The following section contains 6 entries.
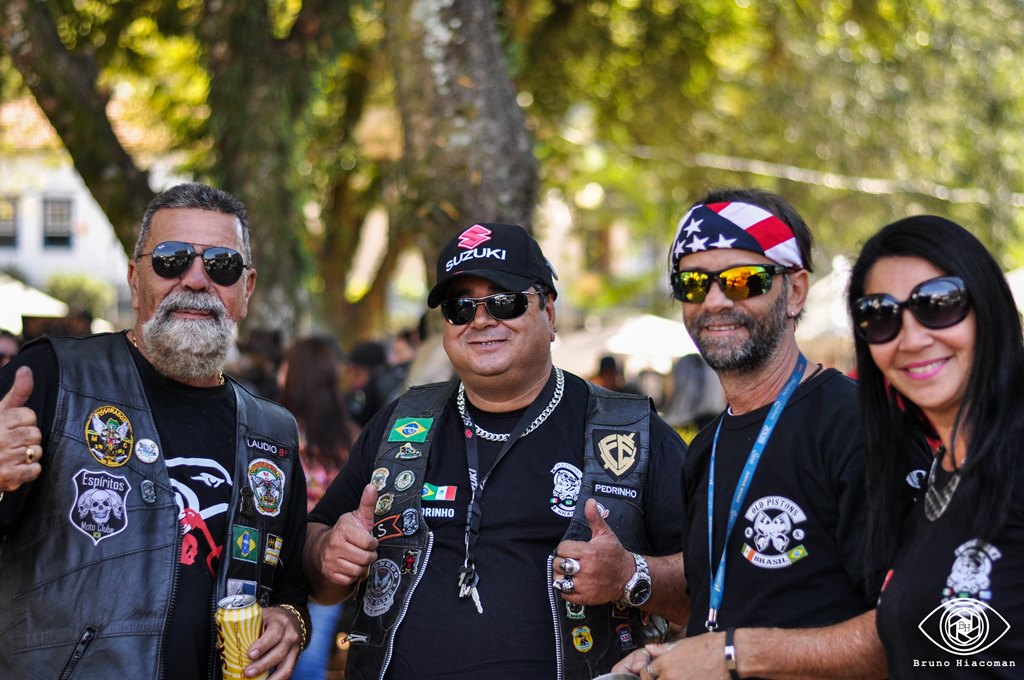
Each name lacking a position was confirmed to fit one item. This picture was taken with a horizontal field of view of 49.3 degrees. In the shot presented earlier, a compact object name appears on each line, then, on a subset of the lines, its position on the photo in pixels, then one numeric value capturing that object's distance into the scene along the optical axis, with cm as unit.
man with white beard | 312
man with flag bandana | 273
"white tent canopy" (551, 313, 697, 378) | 1720
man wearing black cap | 342
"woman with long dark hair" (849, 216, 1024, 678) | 232
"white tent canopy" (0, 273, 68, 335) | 1308
